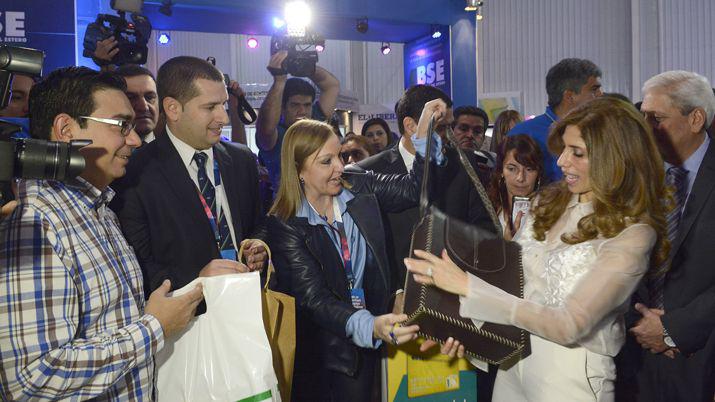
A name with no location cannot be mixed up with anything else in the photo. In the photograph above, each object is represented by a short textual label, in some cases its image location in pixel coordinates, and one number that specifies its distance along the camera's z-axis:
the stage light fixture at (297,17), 6.05
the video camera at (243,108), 4.04
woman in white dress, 1.89
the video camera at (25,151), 1.19
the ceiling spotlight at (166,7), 6.64
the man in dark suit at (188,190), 2.44
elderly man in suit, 2.45
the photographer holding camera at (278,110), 4.96
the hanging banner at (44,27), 5.14
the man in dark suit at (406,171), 3.40
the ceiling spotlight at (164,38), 8.67
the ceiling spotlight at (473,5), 7.97
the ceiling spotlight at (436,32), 8.18
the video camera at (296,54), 5.67
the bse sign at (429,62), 8.21
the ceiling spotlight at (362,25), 7.68
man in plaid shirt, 1.47
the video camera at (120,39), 4.17
